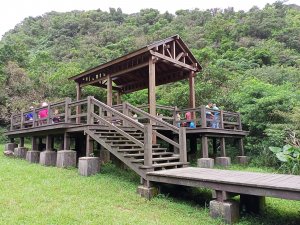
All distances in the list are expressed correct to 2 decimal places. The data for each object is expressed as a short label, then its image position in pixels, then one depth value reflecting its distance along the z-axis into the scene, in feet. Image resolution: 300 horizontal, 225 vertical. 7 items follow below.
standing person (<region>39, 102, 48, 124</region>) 35.55
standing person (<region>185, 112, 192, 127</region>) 36.76
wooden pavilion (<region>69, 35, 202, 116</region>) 32.42
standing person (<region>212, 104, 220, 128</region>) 34.44
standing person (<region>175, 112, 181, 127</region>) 35.40
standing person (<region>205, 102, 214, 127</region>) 33.37
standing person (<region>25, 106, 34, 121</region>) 40.32
